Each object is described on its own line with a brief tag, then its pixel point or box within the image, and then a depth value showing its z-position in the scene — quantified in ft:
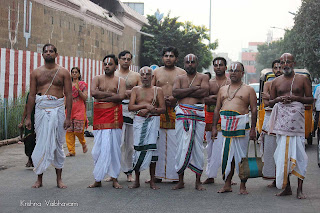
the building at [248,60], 516.16
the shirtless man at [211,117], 28.60
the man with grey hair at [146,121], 26.94
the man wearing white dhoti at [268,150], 27.63
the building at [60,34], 52.26
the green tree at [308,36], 106.01
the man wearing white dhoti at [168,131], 28.43
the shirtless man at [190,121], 26.84
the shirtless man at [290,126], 24.70
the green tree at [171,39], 111.34
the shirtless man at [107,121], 27.04
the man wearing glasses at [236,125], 25.73
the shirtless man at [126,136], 29.32
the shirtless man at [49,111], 26.73
